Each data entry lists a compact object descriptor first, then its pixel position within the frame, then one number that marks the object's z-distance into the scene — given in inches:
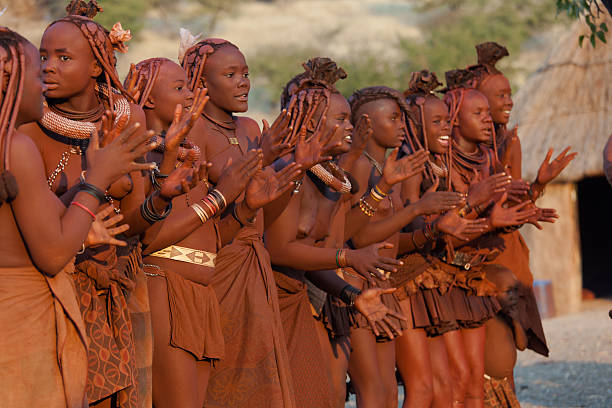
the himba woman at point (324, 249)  410.3
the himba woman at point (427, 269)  501.4
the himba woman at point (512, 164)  585.0
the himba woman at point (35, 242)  249.9
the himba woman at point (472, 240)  541.0
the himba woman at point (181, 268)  345.7
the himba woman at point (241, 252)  371.2
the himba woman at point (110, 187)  300.0
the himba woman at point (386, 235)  455.5
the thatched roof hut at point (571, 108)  1251.2
